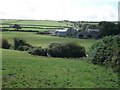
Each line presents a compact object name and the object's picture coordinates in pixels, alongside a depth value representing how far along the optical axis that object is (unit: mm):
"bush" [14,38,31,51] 39016
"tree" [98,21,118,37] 57993
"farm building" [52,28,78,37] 65195
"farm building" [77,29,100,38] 64462
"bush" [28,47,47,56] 33209
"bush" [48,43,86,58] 32682
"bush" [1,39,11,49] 39332
